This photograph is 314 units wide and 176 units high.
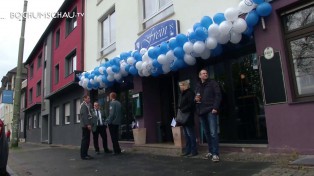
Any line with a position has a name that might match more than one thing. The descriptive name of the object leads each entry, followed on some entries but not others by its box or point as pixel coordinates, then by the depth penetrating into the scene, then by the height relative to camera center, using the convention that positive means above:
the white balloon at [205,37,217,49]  6.86 +1.92
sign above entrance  9.16 +3.01
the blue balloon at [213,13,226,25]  6.79 +2.42
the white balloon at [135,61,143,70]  8.95 +1.98
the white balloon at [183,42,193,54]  7.23 +1.95
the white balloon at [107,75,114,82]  10.85 +2.01
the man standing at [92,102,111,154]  10.15 +0.30
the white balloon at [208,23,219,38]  6.70 +2.14
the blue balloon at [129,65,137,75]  9.46 +1.93
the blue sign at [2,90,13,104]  17.41 +2.48
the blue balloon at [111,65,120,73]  10.34 +2.20
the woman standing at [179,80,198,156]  7.55 +0.55
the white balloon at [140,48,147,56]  9.15 +2.40
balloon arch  6.50 +2.09
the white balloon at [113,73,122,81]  10.51 +1.98
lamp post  16.20 +2.31
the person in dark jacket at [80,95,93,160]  9.23 +0.24
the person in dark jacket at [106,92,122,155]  9.62 +0.45
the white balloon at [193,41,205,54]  7.02 +1.89
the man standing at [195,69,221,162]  6.67 +0.51
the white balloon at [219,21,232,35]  6.60 +2.15
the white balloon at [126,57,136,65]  9.45 +2.23
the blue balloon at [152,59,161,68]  8.26 +1.84
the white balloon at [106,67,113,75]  10.64 +2.22
